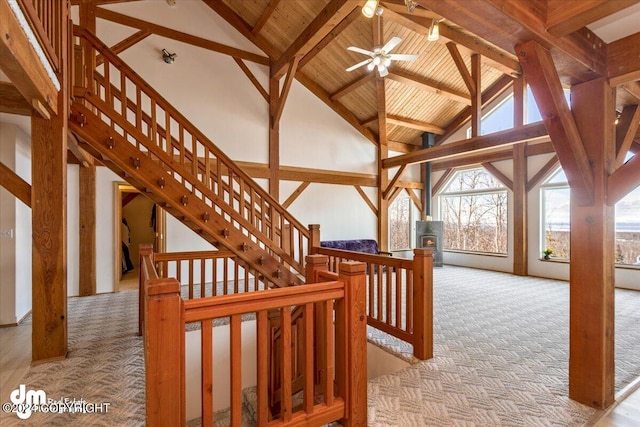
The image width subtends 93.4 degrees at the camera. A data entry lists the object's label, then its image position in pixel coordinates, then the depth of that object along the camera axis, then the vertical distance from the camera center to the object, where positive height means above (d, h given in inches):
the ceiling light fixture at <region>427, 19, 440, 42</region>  127.5 +78.0
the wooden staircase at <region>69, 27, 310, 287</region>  122.0 +18.0
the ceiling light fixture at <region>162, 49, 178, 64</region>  213.6 +110.7
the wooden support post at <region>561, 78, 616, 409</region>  76.5 -12.4
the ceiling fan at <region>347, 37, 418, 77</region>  161.6 +87.4
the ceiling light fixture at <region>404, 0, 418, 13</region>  111.6 +76.9
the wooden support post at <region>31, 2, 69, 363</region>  92.6 -7.0
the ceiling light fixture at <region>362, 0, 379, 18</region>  105.0 +72.6
